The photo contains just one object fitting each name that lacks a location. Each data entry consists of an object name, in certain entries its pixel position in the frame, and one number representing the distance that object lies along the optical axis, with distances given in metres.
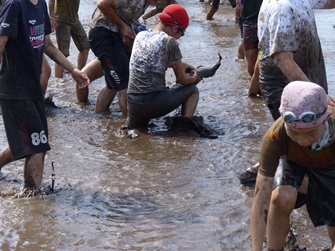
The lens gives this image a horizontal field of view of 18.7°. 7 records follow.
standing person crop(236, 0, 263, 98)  12.58
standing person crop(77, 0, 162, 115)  10.92
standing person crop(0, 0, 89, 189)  7.35
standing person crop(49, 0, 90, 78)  13.44
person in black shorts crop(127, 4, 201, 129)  9.92
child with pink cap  4.99
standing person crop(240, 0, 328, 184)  6.96
